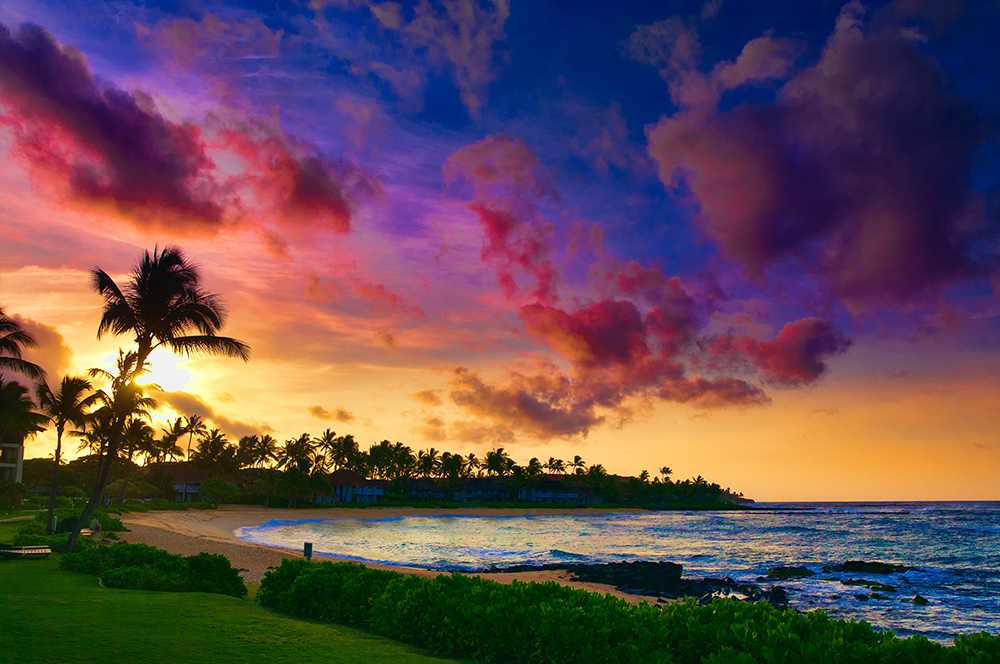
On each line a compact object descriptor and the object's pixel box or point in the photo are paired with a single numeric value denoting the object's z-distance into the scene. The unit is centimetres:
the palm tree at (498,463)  15512
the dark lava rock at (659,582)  2388
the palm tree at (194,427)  10505
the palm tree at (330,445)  13012
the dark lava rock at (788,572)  3059
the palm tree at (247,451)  10819
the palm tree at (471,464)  15350
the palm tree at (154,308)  1955
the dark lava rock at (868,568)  3331
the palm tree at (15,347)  2602
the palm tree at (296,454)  11419
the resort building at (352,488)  12569
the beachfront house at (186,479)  10375
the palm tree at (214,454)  10025
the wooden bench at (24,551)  1679
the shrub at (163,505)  7259
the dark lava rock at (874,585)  2639
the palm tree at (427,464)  14300
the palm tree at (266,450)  11394
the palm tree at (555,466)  16500
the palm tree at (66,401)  2855
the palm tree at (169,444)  9019
